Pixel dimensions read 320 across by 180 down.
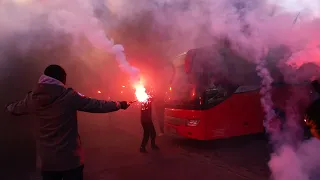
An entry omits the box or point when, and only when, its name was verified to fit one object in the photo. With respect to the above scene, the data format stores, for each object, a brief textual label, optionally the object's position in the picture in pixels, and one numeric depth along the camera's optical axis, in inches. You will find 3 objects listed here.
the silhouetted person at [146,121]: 245.5
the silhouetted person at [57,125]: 90.8
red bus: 244.5
